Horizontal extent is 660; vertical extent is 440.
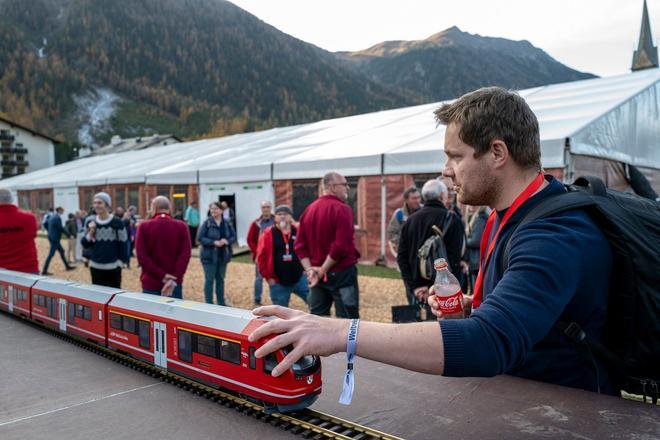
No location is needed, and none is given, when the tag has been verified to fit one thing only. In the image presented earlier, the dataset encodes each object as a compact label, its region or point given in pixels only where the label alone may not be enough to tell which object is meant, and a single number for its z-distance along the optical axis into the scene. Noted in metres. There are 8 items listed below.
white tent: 11.62
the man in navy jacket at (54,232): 14.18
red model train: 2.35
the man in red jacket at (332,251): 6.02
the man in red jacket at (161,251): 6.69
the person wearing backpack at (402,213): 7.61
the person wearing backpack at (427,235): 5.91
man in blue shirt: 1.33
